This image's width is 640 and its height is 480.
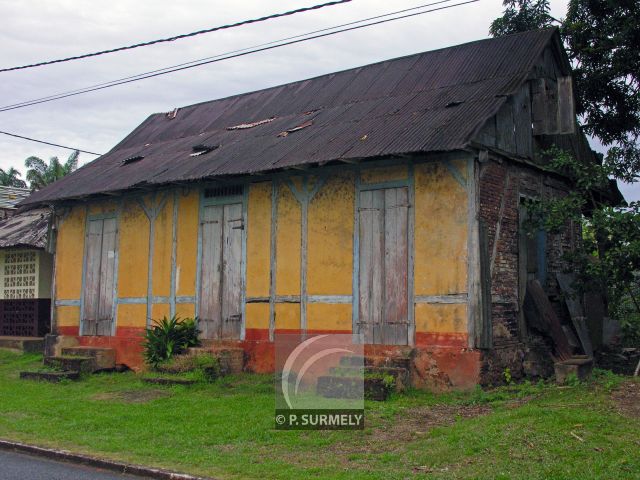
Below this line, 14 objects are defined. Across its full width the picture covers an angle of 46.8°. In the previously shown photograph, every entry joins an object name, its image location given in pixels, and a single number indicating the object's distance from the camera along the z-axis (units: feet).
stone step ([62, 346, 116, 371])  52.44
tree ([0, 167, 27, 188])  145.28
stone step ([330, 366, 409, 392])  37.81
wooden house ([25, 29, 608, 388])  39.11
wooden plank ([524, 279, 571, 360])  42.75
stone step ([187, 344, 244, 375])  45.50
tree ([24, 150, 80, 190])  113.39
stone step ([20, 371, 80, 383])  49.47
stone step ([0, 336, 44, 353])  62.80
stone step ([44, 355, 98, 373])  51.26
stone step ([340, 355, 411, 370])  39.09
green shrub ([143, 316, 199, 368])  48.29
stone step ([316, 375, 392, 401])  36.65
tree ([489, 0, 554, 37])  63.31
